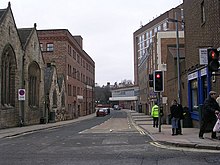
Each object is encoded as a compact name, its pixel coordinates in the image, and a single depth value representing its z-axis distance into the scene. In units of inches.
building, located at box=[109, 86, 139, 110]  4635.8
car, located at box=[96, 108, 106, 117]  2642.7
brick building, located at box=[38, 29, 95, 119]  2047.2
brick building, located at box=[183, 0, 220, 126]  701.3
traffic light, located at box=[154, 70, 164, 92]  727.7
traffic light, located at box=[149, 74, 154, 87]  757.3
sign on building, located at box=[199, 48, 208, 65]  561.6
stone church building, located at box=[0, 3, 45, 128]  1083.9
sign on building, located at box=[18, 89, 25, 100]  1066.7
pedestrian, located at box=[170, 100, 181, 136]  652.7
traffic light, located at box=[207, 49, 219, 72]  484.7
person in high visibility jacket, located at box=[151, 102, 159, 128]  956.0
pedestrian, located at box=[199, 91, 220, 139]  521.3
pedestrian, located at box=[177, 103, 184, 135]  656.1
